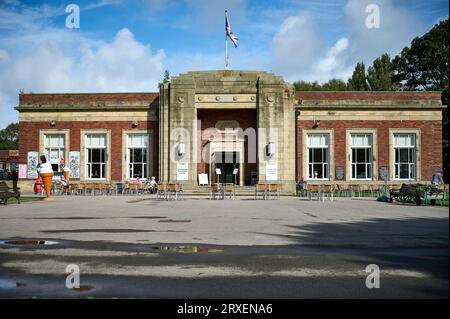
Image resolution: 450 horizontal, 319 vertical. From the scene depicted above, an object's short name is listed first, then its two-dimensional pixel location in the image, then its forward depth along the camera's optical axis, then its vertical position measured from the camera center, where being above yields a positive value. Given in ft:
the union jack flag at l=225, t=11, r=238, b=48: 115.75 +32.90
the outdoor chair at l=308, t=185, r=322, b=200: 78.63 -2.09
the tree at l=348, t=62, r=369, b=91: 227.81 +43.26
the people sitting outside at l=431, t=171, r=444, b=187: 83.83 -0.72
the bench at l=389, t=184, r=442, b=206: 71.15 -2.62
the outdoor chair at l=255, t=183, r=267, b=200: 79.36 -2.08
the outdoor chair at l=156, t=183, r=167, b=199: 79.51 -2.23
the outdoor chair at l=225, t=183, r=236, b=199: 79.05 -1.99
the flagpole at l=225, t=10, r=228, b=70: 119.02 +28.58
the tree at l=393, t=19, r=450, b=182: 160.95 +39.86
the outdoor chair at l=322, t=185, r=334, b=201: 79.05 -2.16
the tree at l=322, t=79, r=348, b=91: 233.14 +42.09
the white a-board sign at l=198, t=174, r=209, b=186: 111.75 -1.13
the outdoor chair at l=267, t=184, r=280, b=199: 78.33 -2.05
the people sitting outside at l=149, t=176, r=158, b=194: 106.52 -2.55
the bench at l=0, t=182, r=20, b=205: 63.90 -2.33
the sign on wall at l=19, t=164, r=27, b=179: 118.21 +0.95
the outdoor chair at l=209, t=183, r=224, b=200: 80.02 -2.84
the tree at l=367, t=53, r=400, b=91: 217.77 +43.82
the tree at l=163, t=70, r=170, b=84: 260.21 +51.83
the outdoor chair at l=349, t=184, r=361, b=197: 109.81 -3.00
